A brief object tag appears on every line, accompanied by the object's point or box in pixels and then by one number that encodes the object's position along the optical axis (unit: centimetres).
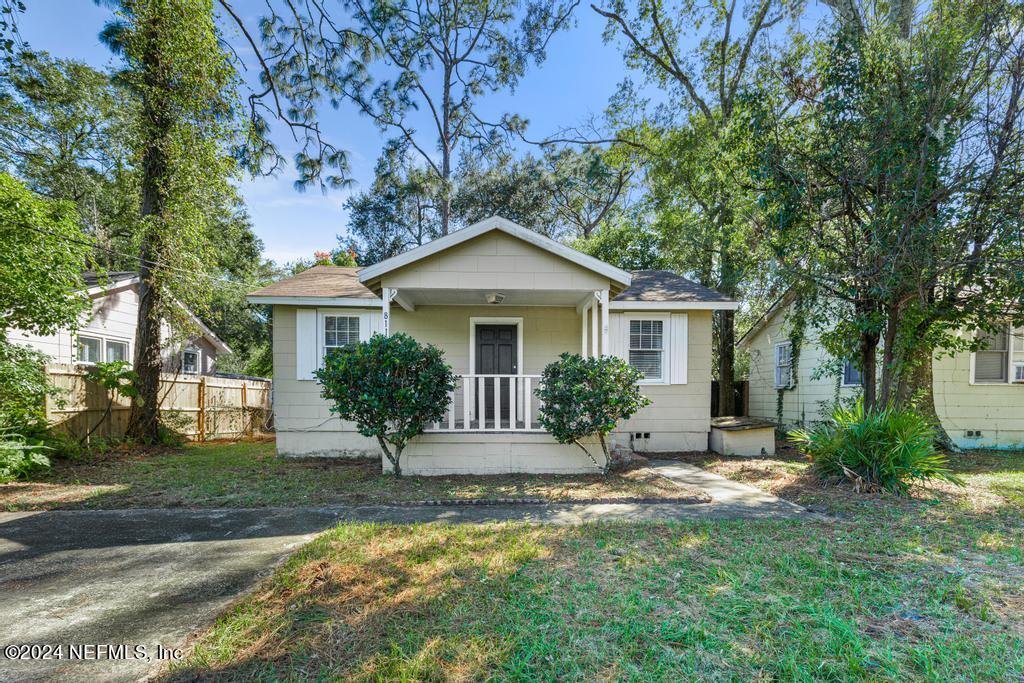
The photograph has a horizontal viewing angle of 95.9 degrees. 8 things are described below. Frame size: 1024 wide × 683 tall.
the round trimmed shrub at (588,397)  658
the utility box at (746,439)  945
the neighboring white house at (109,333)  1147
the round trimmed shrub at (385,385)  649
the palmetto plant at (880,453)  600
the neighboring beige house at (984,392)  1016
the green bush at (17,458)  652
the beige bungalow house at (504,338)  892
